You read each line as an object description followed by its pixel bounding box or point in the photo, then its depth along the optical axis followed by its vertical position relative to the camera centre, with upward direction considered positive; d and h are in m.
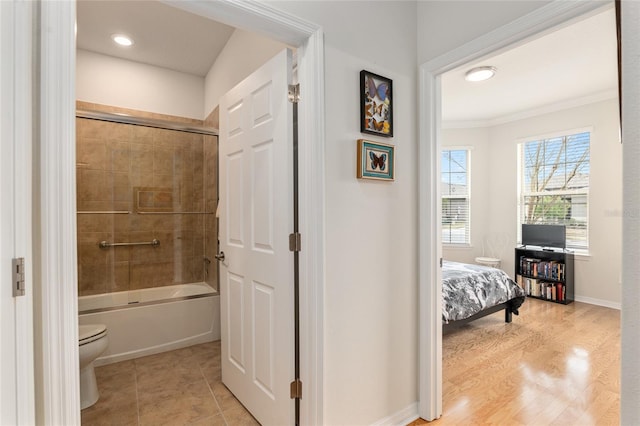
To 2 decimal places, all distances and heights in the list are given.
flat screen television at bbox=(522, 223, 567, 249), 4.62 -0.37
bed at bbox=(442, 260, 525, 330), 3.13 -0.88
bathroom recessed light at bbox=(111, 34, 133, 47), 3.02 +1.65
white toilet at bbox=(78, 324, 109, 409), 2.11 -0.97
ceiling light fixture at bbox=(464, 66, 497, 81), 3.53 +1.54
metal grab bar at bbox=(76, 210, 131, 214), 3.20 +0.00
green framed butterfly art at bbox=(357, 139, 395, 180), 1.72 +0.28
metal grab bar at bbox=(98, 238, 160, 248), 3.29 -0.34
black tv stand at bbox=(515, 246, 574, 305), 4.50 -0.91
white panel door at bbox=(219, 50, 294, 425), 1.71 -0.18
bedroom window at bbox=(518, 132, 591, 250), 4.55 +0.40
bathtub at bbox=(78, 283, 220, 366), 2.81 -1.00
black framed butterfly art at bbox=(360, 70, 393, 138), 1.73 +0.59
